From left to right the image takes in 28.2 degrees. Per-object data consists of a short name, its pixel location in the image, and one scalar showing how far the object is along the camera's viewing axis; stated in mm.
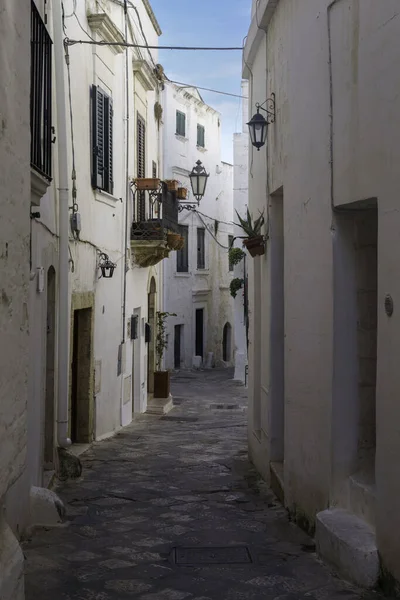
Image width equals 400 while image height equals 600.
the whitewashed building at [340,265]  4930
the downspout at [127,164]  15102
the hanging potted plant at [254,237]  9547
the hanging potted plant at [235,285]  27156
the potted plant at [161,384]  19672
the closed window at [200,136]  33188
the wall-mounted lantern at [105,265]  12711
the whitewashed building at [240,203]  27281
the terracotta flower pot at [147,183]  16203
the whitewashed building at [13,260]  4391
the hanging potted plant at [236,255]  26453
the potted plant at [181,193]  18945
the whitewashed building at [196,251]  30281
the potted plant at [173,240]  17453
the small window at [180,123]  30953
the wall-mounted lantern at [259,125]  8906
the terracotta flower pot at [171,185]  18188
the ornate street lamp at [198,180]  18109
